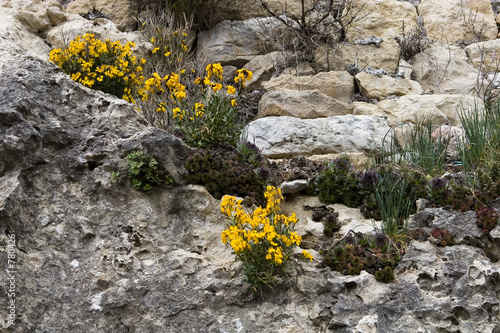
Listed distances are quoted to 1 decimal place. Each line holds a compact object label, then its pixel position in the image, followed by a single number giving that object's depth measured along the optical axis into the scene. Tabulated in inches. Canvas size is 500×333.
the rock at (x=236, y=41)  335.6
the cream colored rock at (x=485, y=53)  316.2
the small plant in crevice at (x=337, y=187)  159.9
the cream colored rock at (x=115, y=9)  358.0
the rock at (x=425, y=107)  247.8
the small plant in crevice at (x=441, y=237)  130.3
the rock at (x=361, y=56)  307.3
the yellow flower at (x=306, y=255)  125.1
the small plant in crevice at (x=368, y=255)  125.1
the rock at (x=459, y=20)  345.1
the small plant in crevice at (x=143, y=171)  144.1
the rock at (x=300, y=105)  243.7
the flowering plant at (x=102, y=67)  231.9
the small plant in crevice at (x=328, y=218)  144.7
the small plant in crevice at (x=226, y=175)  151.2
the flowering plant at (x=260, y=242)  119.0
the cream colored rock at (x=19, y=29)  288.4
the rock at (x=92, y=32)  303.3
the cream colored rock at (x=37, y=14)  303.6
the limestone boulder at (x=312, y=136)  217.6
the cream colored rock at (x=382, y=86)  280.5
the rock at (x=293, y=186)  157.6
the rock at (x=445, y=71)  300.2
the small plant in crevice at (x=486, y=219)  130.9
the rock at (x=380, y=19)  330.6
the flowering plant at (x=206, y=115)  166.9
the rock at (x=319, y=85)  274.8
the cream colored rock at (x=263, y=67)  307.3
